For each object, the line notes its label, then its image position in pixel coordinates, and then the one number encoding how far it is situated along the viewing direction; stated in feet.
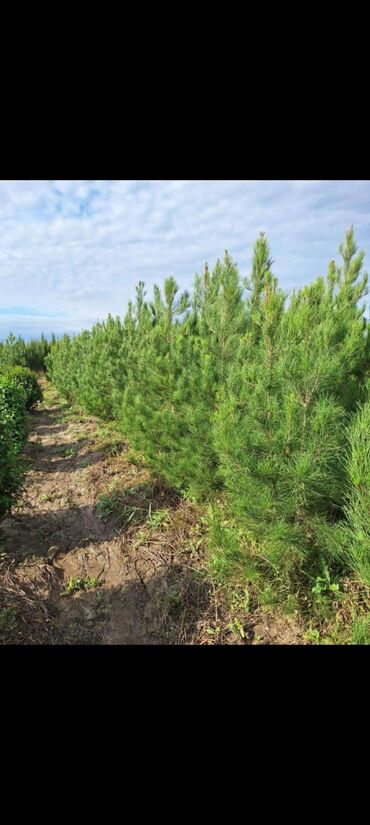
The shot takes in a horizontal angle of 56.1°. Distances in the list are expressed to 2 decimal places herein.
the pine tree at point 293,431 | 7.32
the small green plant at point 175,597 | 9.84
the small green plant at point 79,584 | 10.38
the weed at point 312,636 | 7.93
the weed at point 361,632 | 6.75
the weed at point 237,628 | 8.57
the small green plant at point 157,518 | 13.40
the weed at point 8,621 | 8.38
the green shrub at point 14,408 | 19.74
